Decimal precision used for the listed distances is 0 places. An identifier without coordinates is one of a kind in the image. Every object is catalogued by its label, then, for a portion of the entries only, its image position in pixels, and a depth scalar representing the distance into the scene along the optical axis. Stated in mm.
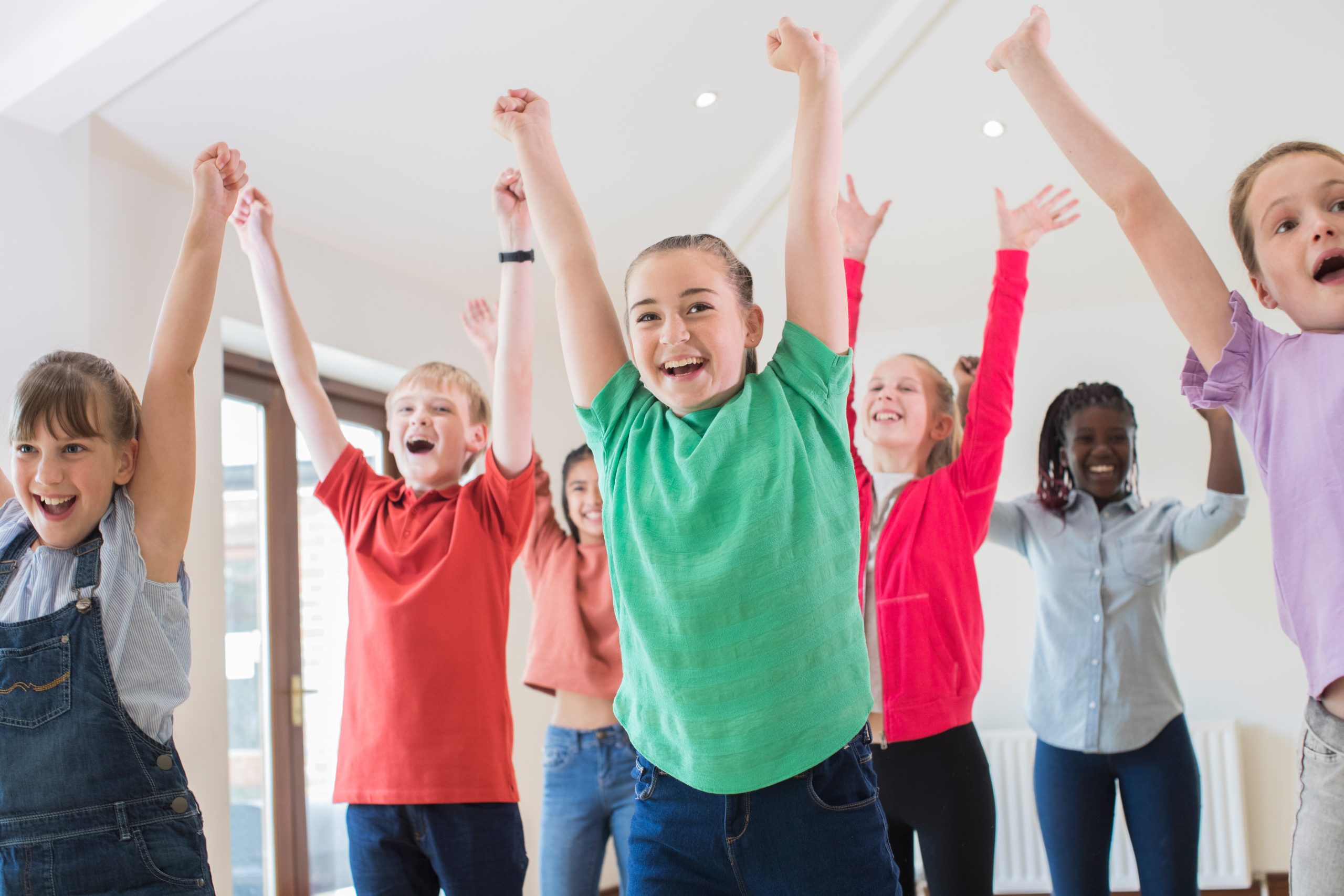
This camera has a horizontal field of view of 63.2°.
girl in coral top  2467
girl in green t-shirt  1116
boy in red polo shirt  1841
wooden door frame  3473
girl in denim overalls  1387
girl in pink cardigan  1945
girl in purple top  1137
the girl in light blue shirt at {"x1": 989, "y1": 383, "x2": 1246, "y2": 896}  2309
